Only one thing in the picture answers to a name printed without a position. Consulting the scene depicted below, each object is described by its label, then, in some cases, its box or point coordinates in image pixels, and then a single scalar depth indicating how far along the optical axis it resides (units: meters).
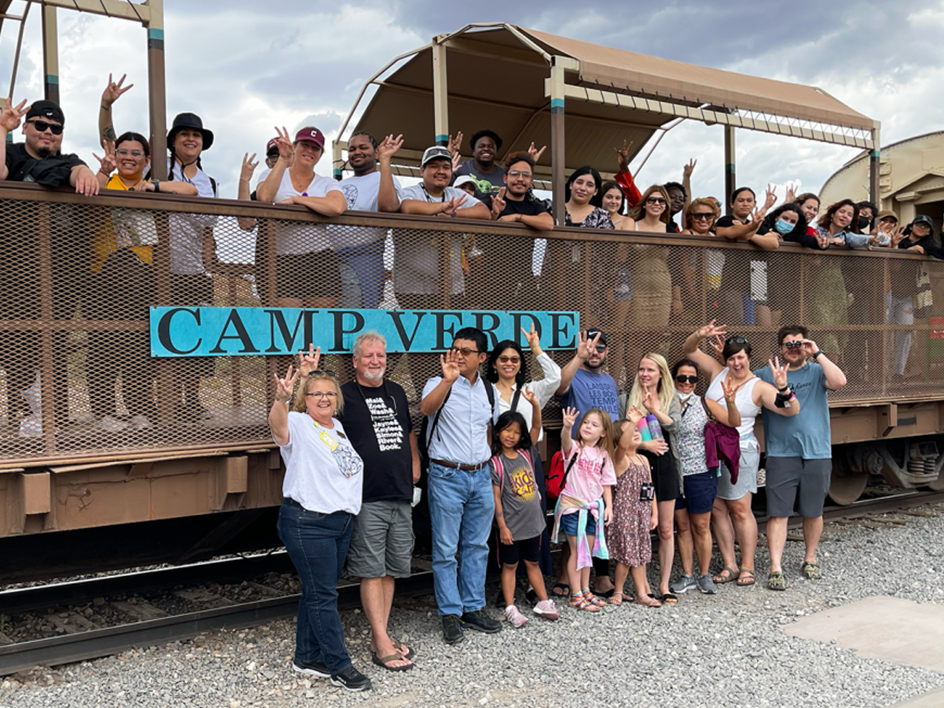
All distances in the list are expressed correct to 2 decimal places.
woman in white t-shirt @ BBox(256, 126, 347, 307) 4.78
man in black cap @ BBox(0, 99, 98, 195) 4.10
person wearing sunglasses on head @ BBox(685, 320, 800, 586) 6.12
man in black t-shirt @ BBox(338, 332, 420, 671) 4.59
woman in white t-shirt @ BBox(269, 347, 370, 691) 4.27
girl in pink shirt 5.41
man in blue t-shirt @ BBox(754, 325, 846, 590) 6.27
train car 4.16
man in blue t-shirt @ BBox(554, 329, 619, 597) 5.63
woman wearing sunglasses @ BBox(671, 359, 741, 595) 5.91
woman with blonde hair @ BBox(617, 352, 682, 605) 5.75
